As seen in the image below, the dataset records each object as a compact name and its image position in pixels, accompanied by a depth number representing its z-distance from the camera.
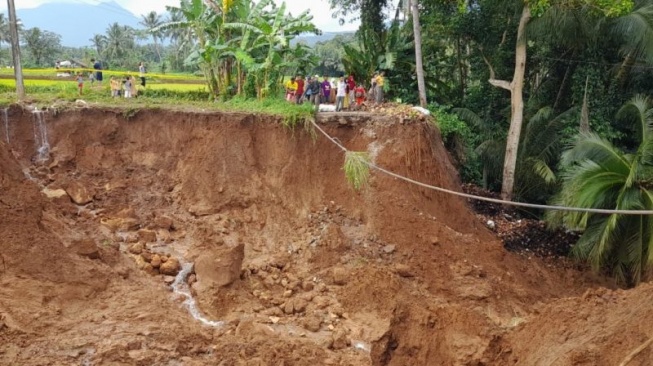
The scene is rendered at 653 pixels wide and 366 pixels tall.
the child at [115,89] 16.88
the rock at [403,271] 12.27
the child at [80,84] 17.06
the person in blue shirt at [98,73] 20.02
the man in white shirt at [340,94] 15.65
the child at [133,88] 16.98
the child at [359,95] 16.73
